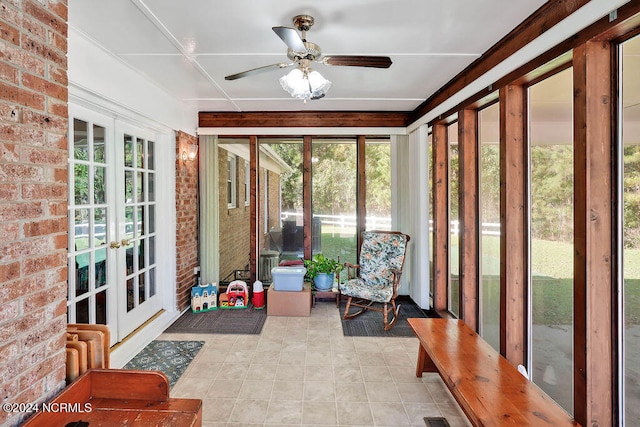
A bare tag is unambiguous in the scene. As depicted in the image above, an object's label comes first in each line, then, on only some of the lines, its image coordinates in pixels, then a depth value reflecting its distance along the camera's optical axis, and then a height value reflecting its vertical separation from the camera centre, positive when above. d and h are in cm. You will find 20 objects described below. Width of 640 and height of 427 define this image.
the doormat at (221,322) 356 -125
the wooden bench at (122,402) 133 -80
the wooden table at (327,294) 456 -114
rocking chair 387 -72
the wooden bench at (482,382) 155 -95
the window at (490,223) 281 -12
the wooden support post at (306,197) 465 +20
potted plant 443 -80
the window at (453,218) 364 -9
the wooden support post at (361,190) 466 +29
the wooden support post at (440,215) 383 -5
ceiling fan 204 +94
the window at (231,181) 483 +45
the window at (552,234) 207 -16
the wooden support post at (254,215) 467 -5
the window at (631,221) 161 -6
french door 257 -10
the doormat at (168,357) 275 -128
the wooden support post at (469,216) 314 -5
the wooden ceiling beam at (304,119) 453 +127
